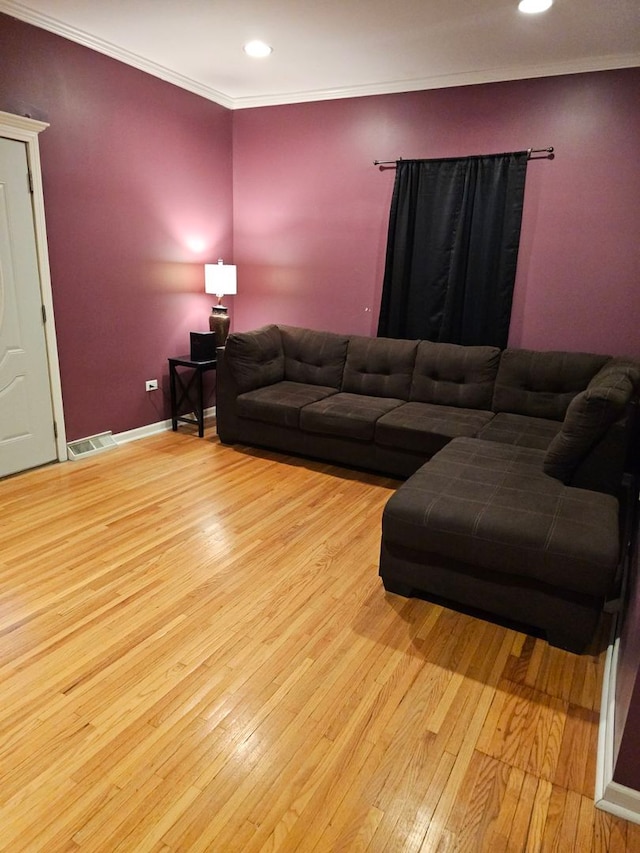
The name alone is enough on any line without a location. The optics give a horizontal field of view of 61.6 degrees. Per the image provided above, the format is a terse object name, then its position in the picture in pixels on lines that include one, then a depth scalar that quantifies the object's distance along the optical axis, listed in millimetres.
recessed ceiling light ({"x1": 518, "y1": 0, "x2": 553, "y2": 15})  2744
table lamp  4578
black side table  4355
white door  3236
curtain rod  3717
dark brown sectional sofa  2023
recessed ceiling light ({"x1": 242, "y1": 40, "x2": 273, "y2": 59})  3428
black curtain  3920
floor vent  3903
